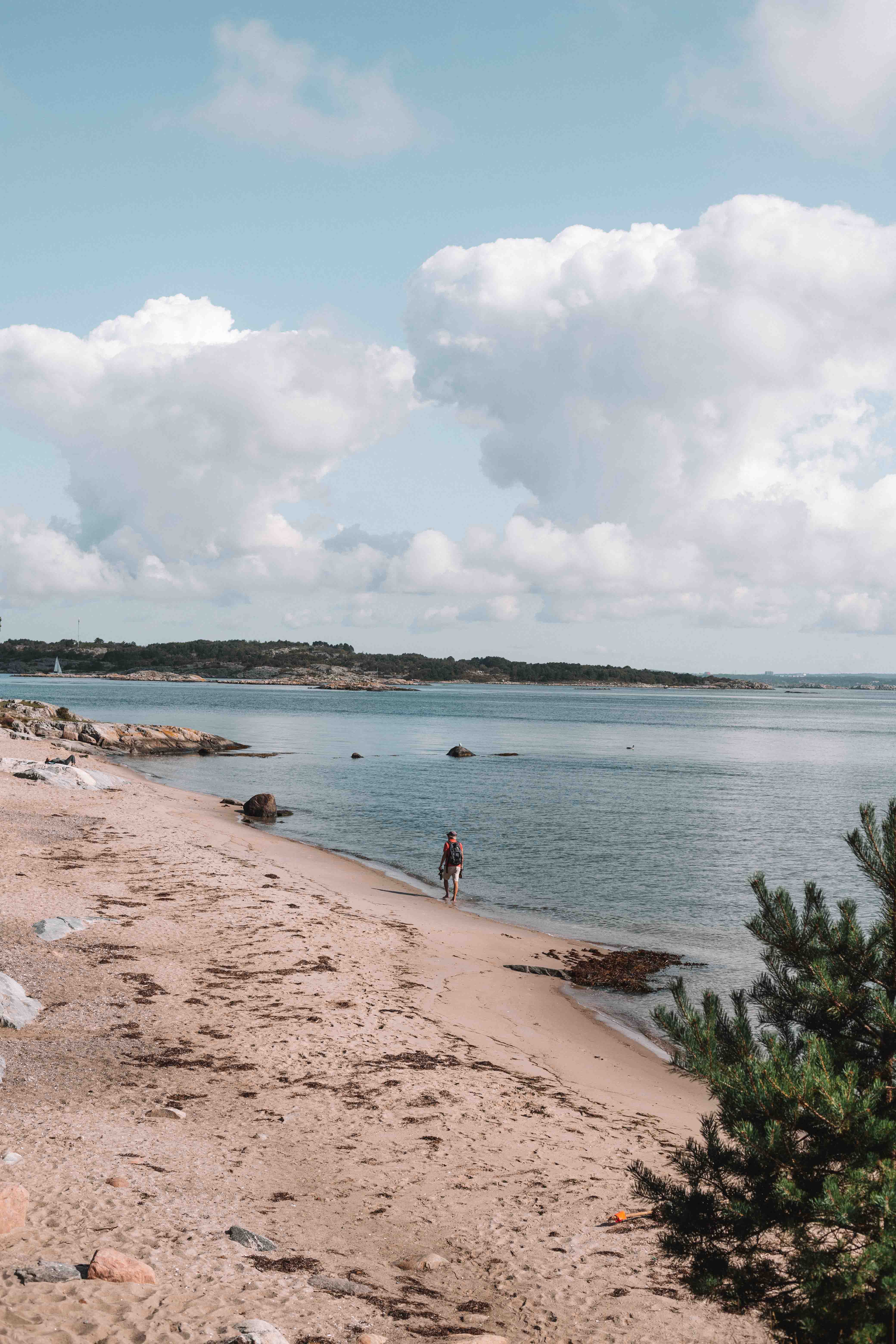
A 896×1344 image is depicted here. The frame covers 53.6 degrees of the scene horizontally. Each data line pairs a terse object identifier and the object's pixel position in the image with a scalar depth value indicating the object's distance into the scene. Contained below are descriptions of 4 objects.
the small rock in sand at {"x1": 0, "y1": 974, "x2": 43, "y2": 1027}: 10.30
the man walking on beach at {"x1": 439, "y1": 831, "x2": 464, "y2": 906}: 23.44
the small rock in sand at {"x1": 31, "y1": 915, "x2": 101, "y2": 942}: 13.93
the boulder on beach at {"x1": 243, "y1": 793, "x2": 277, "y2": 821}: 35.75
